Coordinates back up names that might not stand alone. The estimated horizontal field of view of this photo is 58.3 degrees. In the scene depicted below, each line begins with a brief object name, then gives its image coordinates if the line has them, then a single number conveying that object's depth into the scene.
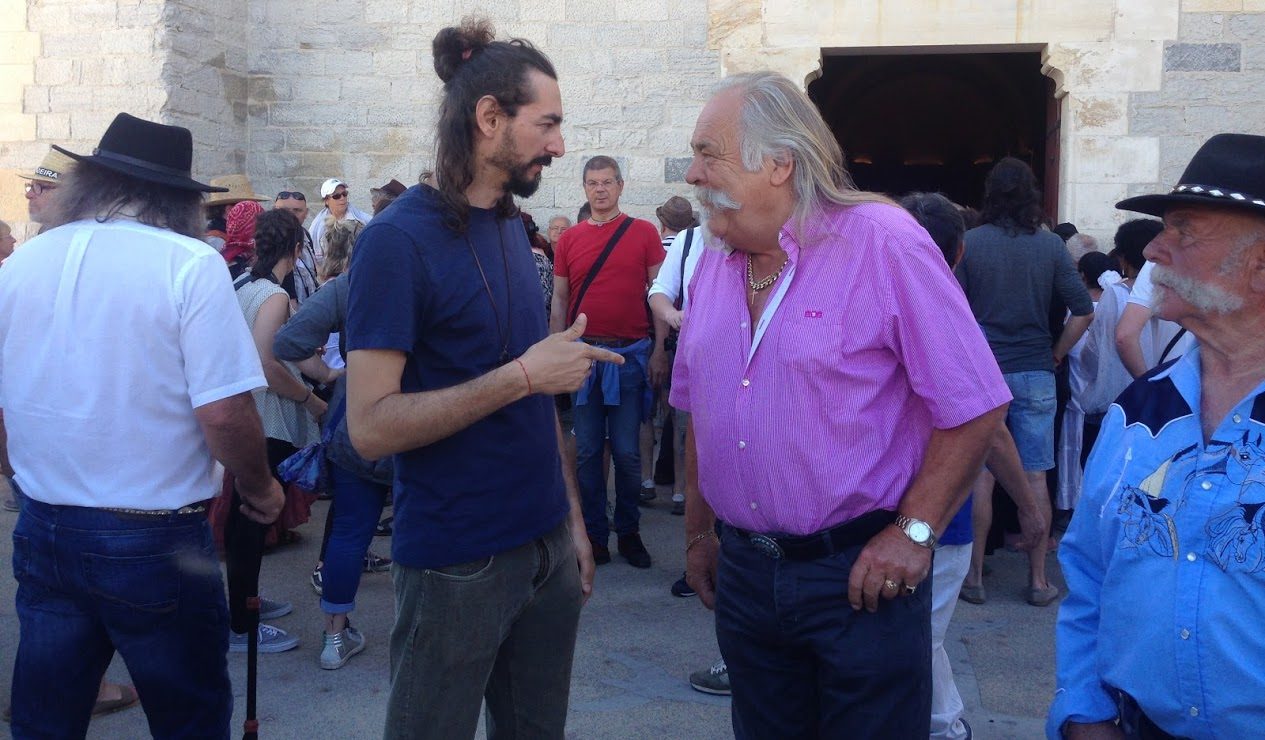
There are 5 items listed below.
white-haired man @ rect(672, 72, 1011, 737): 2.23
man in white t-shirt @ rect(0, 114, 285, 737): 2.63
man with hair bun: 2.24
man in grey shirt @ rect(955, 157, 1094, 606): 5.26
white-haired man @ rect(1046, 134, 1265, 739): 1.78
